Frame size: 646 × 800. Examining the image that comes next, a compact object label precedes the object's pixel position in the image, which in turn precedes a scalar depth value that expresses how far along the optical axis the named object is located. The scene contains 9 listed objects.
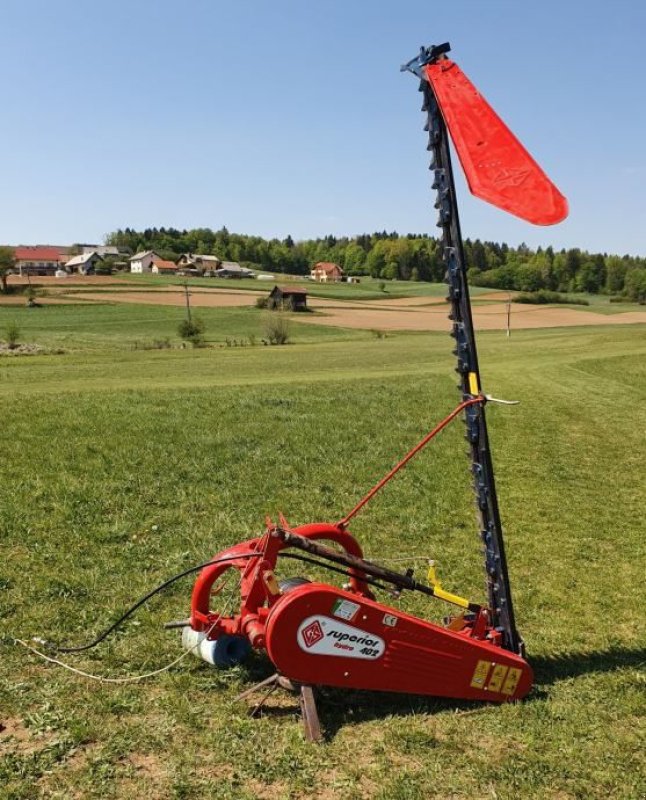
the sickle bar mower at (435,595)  4.97
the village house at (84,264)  151.25
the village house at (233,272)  152.00
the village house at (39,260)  154.75
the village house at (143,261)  156.50
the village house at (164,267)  149.12
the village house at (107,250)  177.75
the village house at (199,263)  152.88
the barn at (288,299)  93.94
